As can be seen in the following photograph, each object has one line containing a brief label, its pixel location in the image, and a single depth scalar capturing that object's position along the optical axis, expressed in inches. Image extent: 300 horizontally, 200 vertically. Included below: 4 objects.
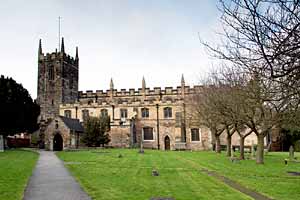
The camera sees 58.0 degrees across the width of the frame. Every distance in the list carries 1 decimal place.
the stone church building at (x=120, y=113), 1404.7
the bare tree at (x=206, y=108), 894.9
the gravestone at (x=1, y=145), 1135.1
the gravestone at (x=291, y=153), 886.4
